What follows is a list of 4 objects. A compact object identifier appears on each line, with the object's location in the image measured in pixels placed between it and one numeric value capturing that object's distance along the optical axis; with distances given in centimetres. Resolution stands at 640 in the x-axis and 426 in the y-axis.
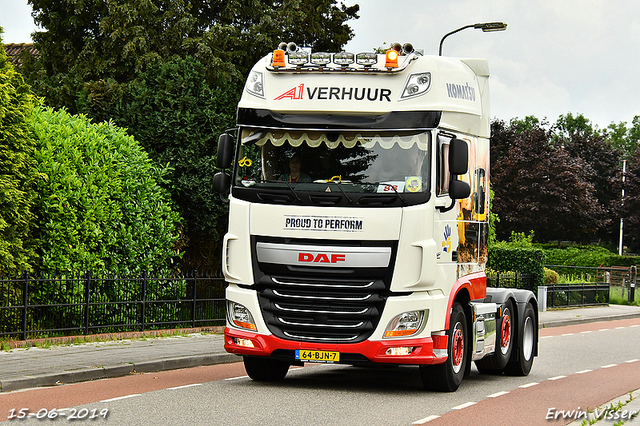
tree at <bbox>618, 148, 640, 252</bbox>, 7262
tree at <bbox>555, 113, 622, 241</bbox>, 7888
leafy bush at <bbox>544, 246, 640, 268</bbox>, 5500
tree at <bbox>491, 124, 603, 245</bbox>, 6150
